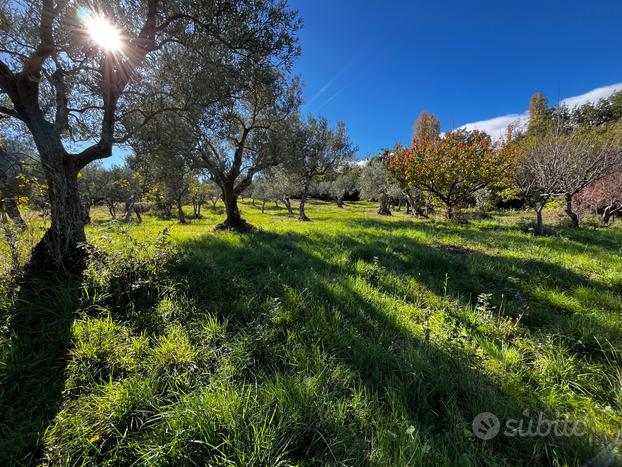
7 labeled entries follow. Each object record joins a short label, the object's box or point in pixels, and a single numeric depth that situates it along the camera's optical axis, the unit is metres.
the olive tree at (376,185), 35.47
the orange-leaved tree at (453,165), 16.09
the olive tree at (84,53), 4.64
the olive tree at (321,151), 21.19
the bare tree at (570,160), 11.32
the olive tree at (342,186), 51.94
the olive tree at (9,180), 3.92
